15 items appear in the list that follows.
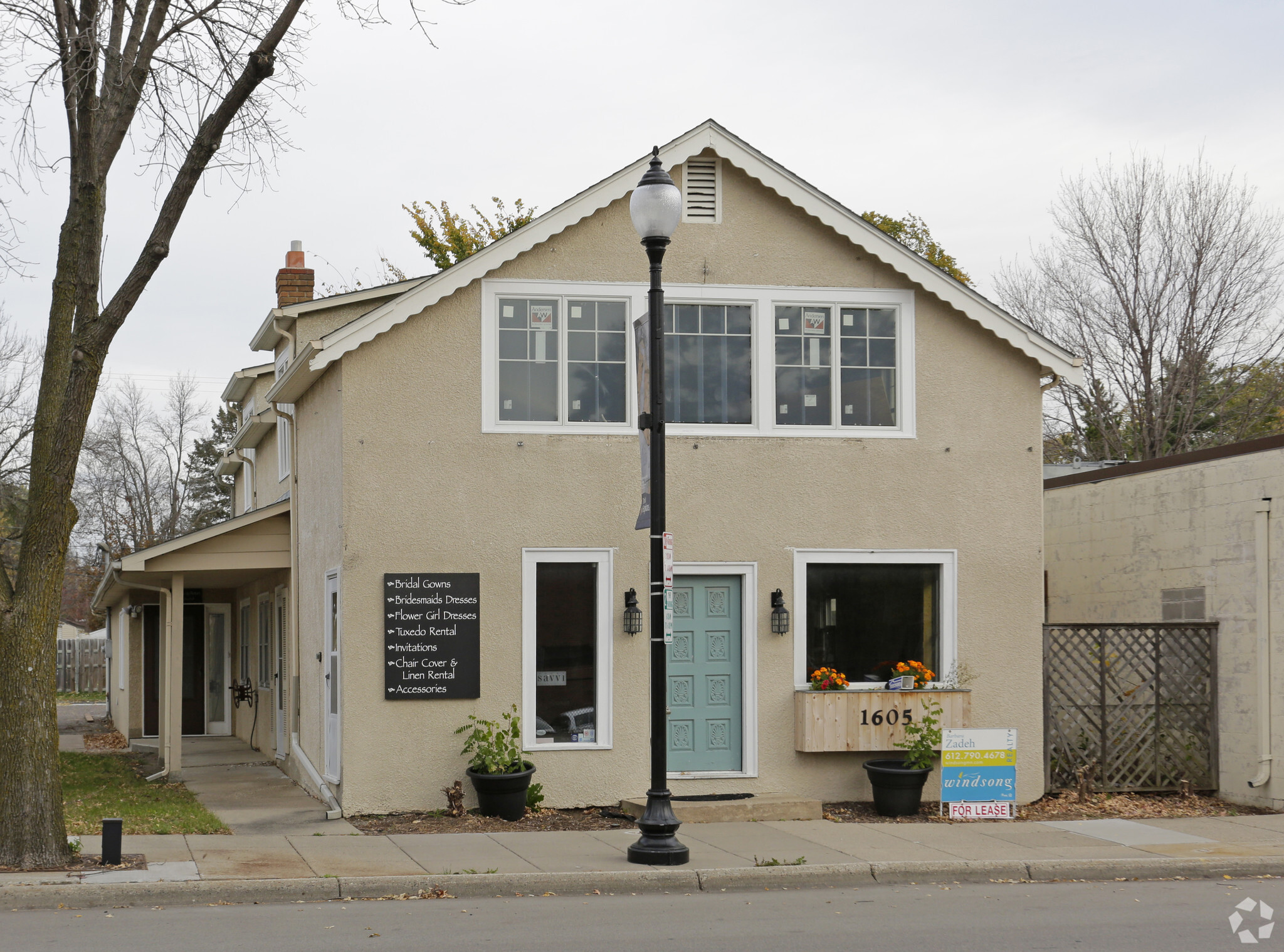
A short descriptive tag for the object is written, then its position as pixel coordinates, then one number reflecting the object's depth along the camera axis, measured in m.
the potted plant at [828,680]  13.17
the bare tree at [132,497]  55.78
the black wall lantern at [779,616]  13.17
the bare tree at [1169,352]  26.36
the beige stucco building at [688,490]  12.59
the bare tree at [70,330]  9.63
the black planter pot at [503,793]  12.13
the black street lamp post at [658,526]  10.10
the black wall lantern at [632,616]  12.92
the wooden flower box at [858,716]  13.05
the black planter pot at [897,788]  12.71
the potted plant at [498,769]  12.16
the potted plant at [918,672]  13.23
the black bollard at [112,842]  9.62
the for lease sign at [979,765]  12.66
